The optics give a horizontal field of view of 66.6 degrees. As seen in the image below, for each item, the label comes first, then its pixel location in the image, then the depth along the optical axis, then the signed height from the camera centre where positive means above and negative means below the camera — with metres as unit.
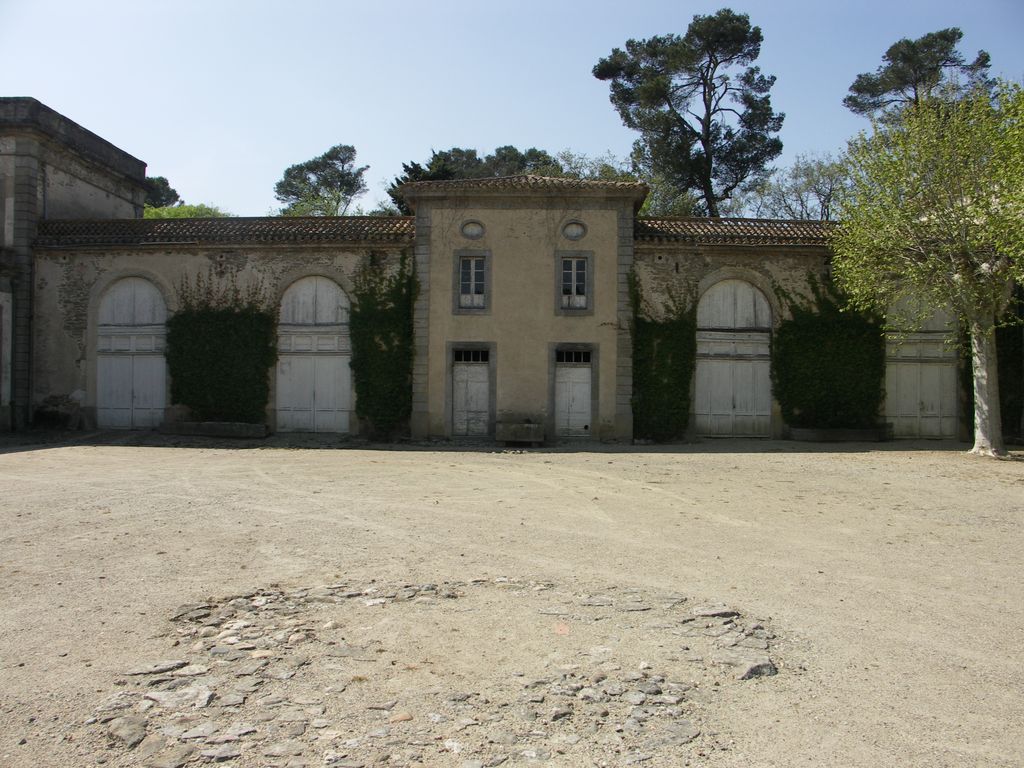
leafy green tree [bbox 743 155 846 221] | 35.56 +9.80
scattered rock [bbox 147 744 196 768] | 3.13 -1.42
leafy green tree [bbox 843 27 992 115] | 30.17 +13.35
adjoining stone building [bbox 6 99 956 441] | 18.00 +2.52
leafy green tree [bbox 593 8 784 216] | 32.31 +12.08
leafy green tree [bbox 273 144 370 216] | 52.06 +15.48
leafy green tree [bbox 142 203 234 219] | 39.75 +10.77
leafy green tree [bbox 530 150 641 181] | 32.73 +10.67
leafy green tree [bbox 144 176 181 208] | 53.00 +15.31
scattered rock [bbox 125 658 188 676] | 3.99 -1.34
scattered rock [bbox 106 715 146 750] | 3.30 -1.40
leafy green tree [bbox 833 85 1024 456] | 13.48 +3.44
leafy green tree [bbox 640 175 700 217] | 31.45 +8.39
